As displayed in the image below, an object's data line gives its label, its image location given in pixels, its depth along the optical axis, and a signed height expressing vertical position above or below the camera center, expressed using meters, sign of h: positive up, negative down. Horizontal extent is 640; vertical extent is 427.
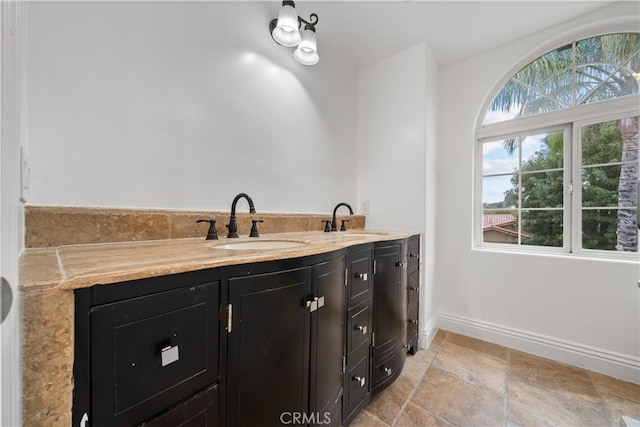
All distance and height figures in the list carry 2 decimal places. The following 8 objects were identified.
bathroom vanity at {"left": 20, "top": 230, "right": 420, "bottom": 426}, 0.48 -0.33
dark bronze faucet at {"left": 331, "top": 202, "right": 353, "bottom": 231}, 1.87 -0.09
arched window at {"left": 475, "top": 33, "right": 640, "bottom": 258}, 1.69 +0.47
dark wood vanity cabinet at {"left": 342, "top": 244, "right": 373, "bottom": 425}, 1.15 -0.59
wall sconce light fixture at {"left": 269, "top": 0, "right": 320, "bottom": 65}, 1.37 +1.07
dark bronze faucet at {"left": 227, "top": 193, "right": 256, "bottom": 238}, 1.24 -0.05
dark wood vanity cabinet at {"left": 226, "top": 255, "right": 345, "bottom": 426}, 0.71 -0.46
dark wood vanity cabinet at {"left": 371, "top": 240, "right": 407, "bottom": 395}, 1.35 -0.59
